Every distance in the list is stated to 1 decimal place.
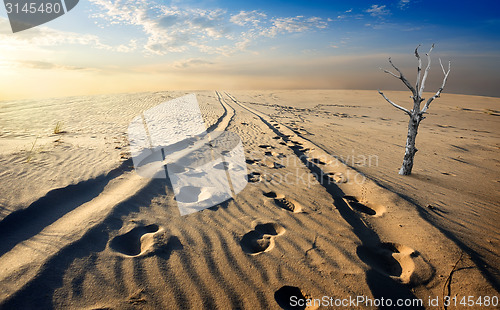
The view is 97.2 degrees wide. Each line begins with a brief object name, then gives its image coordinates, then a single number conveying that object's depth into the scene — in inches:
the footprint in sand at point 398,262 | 87.0
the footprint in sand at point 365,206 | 134.0
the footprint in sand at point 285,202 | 135.7
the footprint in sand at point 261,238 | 101.1
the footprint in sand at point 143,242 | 95.3
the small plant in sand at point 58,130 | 272.2
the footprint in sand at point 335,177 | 179.2
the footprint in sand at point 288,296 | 76.8
